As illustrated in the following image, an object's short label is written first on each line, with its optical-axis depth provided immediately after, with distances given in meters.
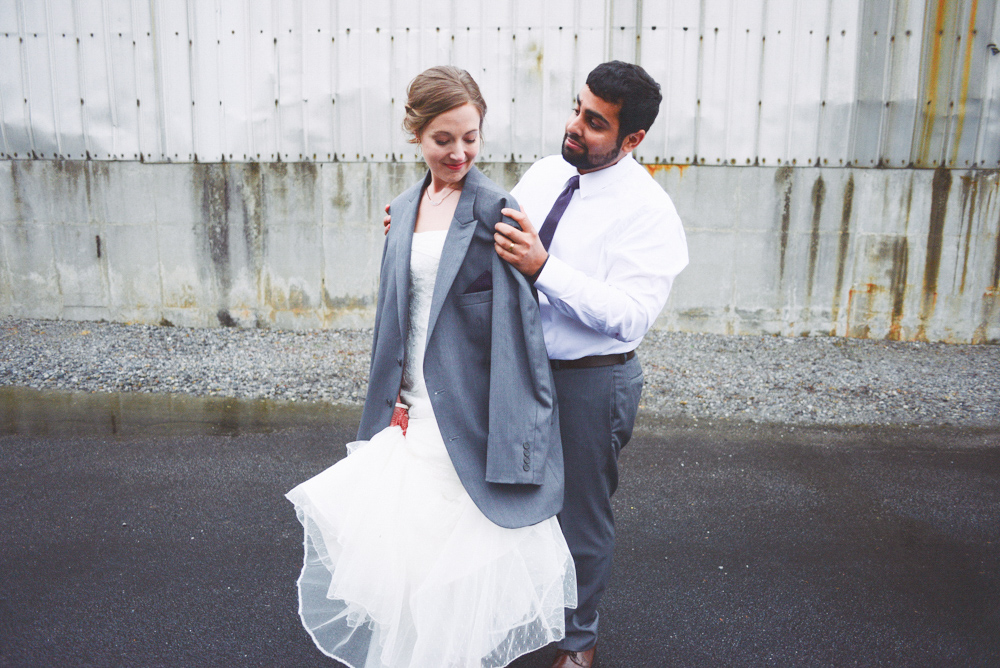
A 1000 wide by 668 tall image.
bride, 1.99
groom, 2.21
